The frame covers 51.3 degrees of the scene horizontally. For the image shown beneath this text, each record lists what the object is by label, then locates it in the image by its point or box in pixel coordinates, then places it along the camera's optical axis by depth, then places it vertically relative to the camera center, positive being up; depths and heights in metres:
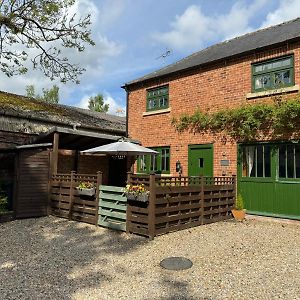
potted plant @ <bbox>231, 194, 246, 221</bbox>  10.26 -1.24
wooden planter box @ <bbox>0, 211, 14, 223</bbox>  9.76 -1.50
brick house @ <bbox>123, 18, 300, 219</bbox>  9.97 +2.66
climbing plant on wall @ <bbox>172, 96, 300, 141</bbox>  9.57 +1.82
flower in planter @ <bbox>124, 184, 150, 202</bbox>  7.86 -0.55
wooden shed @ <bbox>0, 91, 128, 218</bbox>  10.36 +0.91
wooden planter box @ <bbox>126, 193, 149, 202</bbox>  7.83 -0.66
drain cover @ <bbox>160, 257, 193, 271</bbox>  5.88 -1.77
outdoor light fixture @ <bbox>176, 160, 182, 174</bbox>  12.52 +0.20
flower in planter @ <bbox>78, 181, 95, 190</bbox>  9.57 -0.46
